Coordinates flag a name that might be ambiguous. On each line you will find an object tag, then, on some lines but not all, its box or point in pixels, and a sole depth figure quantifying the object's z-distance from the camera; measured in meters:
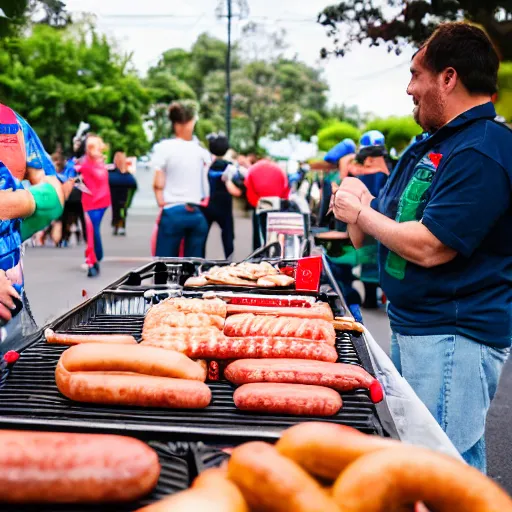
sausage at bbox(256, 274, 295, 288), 3.29
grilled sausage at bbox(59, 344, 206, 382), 1.76
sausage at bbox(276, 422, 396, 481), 1.12
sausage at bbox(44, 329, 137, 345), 2.08
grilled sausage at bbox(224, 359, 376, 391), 1.81
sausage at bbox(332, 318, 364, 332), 2.47
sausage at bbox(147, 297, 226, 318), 2.54
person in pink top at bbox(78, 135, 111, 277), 5.77
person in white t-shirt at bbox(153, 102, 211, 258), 6.81
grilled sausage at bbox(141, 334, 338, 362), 2.00
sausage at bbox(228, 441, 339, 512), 0.99
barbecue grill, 1.43
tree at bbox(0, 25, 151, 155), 17.19
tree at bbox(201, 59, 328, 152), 44.53
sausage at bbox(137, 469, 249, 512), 0.98
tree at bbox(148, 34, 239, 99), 47.06
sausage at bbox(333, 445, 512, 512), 0.98
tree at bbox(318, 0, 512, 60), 5.31
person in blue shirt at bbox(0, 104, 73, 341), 2.27
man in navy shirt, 2.15
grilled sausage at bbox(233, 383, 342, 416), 1.67
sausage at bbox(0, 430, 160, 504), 1.17
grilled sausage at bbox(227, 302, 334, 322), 2.52
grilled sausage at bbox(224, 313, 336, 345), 2.20
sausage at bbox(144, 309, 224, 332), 2.30
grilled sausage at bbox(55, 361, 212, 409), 1.65
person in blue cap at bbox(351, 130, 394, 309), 6.65
